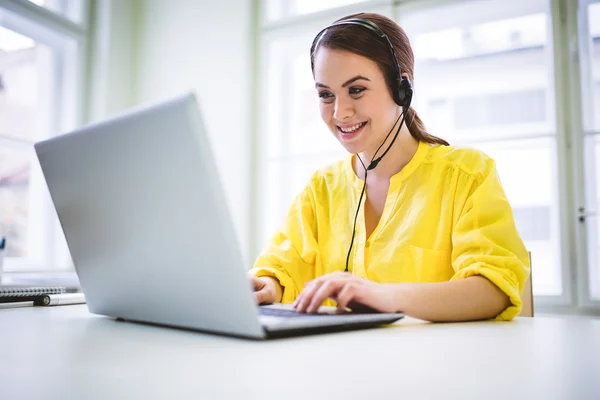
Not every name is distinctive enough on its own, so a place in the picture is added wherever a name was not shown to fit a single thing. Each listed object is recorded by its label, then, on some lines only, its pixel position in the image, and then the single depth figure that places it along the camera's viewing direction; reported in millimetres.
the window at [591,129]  2285
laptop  504
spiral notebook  1005
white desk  351
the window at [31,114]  2865
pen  1037
